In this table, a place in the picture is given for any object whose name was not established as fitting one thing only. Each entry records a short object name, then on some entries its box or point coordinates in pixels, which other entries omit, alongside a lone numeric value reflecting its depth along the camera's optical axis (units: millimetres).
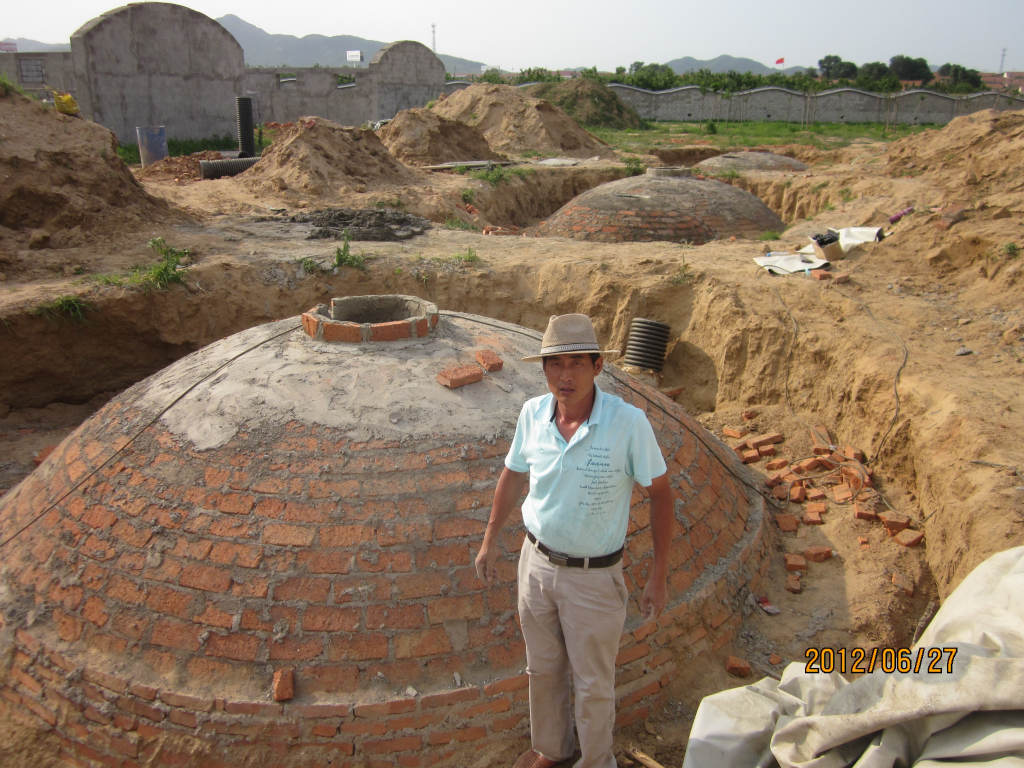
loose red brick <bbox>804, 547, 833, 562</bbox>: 4664
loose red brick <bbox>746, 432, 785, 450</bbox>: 6074
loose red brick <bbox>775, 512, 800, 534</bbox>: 4984
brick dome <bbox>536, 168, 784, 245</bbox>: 11773
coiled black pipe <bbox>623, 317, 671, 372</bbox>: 7602
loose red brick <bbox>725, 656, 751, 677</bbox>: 3697
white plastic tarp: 2049
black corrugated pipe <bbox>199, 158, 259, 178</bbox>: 15222
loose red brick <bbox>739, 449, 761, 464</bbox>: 5926
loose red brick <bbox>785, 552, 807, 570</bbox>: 4539
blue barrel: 17969
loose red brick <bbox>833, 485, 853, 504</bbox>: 5262
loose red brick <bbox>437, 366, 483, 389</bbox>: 3707
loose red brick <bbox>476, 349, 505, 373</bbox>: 3893
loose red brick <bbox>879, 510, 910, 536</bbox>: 4863
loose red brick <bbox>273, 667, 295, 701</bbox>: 2994
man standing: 2523
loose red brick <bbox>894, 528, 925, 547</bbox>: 4746
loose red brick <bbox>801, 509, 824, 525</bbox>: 5066
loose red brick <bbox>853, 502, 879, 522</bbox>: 5020
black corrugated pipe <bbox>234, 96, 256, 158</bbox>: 18172
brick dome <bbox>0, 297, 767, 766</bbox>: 3062
